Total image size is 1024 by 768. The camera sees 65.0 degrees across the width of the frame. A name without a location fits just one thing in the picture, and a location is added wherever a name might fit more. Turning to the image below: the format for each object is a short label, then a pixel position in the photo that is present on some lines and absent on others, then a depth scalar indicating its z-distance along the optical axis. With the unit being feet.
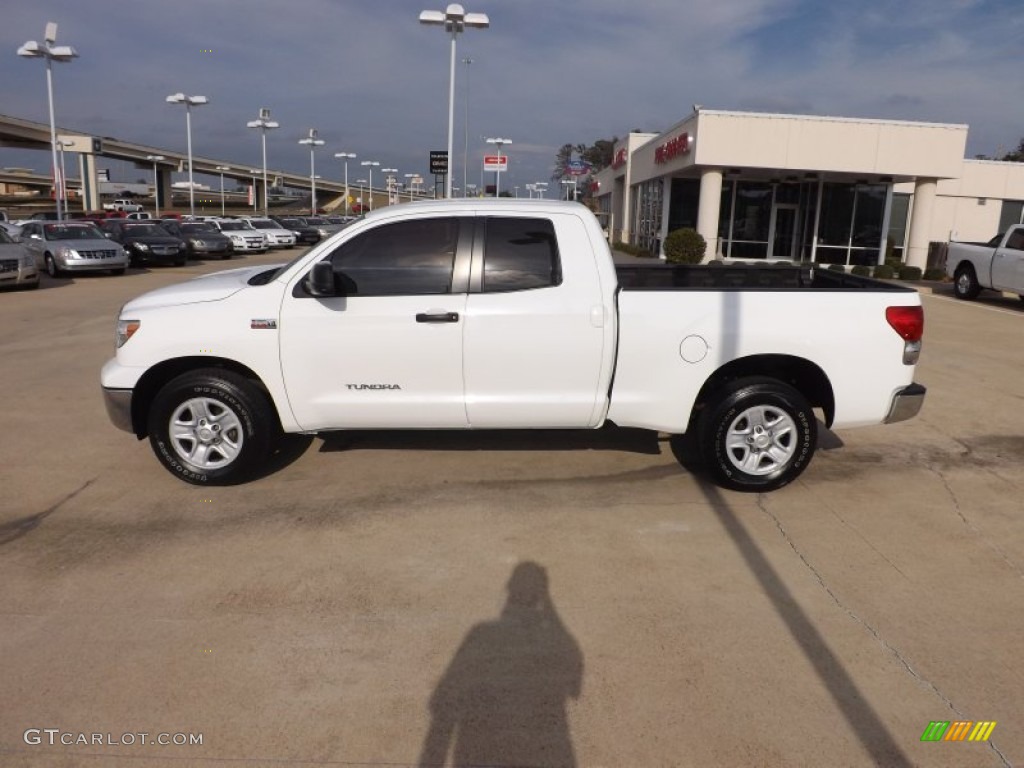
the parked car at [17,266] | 58.59
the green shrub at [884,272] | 83.61
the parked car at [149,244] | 84.64
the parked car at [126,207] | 256.05
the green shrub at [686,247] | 84.79
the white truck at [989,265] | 57.62
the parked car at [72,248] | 70.54
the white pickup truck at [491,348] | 17.38
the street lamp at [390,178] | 313.32
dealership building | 85.05
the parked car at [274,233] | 120.26
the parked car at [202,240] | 98.63
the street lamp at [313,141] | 210.98
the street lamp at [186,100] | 158.81
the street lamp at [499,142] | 131.03
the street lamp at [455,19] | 72.33
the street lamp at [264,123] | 187.52
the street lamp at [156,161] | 315.86
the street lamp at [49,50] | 109.81
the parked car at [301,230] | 141.73
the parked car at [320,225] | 149.38
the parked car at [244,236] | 112.06
